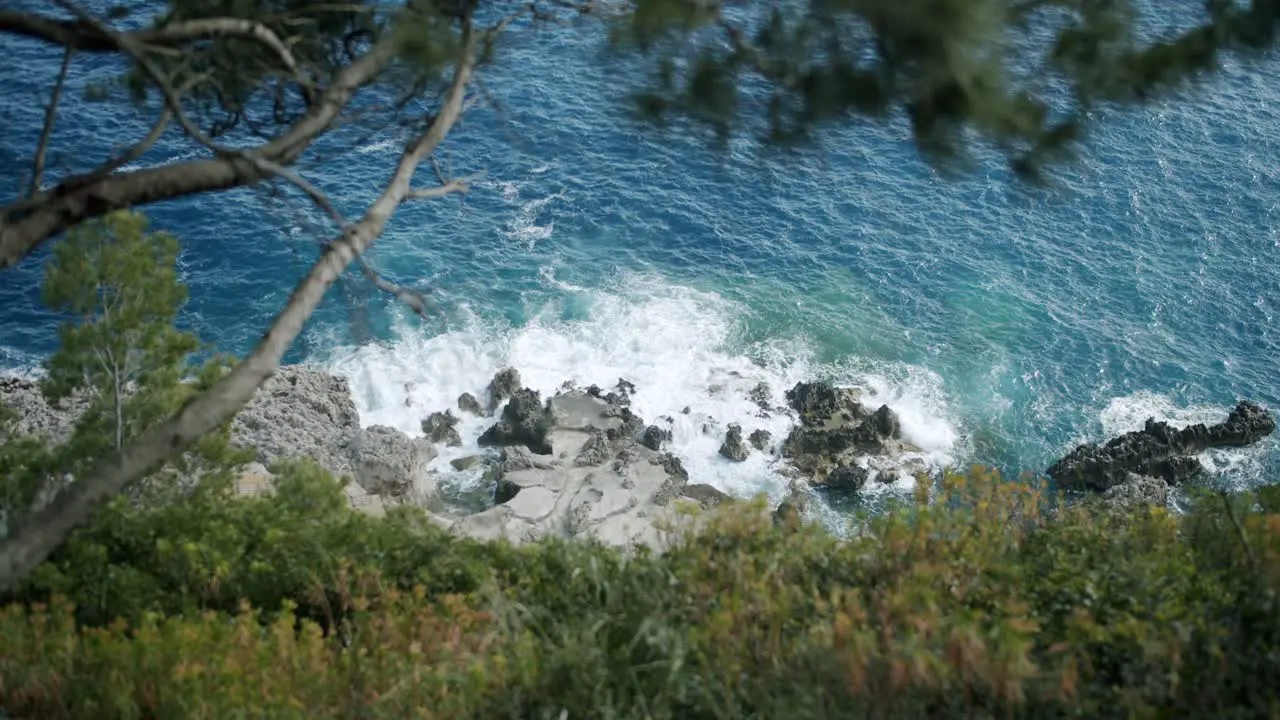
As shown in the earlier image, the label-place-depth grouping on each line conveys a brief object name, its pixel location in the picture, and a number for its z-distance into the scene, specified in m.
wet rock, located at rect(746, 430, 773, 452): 27.38
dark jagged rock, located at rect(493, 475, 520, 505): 24.78
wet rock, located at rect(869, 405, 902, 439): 27.41
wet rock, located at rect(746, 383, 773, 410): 28.53
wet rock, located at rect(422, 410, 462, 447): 27.05
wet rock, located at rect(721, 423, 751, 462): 26.94
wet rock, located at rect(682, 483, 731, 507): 24.89
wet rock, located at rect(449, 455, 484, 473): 26.30
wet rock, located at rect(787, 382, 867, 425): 27.94
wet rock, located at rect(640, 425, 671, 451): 26.95
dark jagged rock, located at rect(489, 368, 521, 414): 28.12
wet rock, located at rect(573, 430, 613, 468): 25.86
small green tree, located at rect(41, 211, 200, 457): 14.55
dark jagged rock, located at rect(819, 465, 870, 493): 25.98
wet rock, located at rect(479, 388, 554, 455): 26.58
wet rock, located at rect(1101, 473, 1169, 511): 24.73
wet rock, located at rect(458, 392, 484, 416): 28.00
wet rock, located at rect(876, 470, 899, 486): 26.41
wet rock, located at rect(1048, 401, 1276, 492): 26.44
